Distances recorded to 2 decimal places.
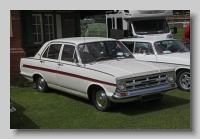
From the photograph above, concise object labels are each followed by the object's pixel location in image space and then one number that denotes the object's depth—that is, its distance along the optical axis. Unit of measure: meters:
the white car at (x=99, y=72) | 6.02
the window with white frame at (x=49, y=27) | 11.85
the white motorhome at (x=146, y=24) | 12.98
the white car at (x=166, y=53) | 8.12
